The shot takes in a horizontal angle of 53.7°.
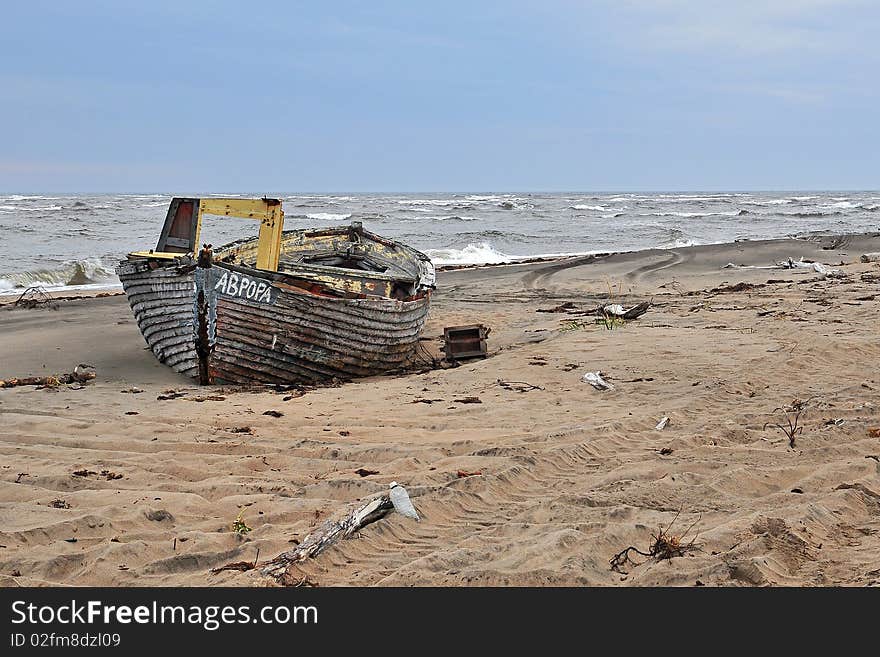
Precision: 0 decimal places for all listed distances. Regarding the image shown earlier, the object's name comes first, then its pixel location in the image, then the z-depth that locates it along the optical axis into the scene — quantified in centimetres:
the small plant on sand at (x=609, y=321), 923
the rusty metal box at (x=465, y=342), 862
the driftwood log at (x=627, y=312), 979
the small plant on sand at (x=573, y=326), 944
